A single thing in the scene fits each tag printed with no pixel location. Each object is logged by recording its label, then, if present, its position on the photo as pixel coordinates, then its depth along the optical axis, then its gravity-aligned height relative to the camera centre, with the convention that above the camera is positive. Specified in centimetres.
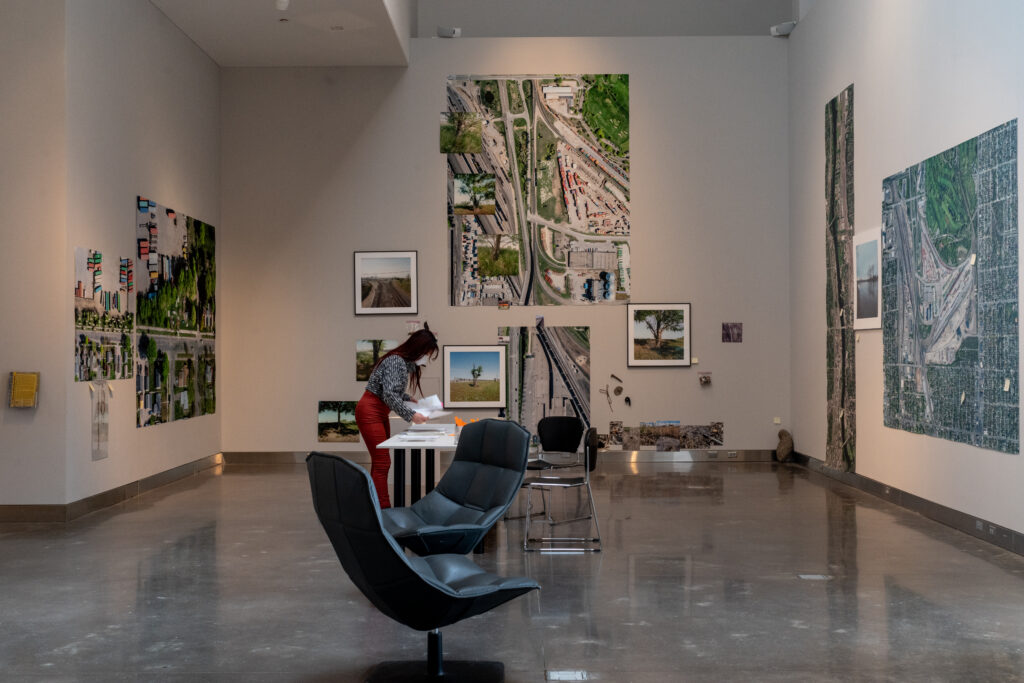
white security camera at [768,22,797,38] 1201 +392
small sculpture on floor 1178 -114
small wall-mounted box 775 -27
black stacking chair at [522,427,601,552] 677 -131
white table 616 -58
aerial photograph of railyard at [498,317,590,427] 1199 -23
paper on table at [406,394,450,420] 702 -38
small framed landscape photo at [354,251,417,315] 1207 +85
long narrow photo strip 992 +62
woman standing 714 -30
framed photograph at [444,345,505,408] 1201 -28
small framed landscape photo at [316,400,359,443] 1208 -84
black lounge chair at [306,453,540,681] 356 -80
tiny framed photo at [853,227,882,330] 915 +68
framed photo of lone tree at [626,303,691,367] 1202 +21
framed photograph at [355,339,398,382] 1206 +1
